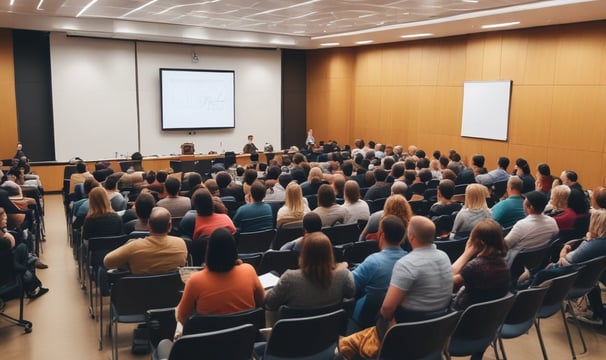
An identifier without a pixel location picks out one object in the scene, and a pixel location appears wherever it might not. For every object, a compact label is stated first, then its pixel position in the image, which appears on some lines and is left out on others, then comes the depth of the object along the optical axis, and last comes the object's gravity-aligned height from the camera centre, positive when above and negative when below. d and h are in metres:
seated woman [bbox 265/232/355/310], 3.30 -1.05
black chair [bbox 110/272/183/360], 4.08 -1.42
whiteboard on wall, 13.12 +0.30
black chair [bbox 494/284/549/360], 3.77 -1.42
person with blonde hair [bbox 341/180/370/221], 6.15 -1.02
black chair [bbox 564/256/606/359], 4.45 -1.37
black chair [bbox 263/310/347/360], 3.06 -1.31
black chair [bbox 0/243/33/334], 4.98 -1.63
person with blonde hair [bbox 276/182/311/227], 5.82 -1.02
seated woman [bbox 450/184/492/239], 5.56 -0.99
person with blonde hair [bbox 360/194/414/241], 4.70 -0.81
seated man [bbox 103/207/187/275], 4.22 -1.12
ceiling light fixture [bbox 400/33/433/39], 14.41 +2.39
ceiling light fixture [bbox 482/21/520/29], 11.75 +2.24
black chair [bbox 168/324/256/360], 2.78 -1.25
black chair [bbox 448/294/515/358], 3.41 -1.38
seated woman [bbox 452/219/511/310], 3.62 -1.04
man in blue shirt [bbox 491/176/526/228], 6.10 -1.02
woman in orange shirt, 3.20 -1.05
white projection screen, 16.12 +0.58
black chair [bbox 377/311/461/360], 3.07 -1.31
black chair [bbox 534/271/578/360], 4.04 -1.38
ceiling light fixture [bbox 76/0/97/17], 10.54 +2.31
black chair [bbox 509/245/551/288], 4.71 -1.29
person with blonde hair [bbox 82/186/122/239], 5.57 -1.11
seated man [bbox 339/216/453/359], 3.29 -1.09
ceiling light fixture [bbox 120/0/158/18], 10.53 +2.34
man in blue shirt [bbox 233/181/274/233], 5.98 -1.12
